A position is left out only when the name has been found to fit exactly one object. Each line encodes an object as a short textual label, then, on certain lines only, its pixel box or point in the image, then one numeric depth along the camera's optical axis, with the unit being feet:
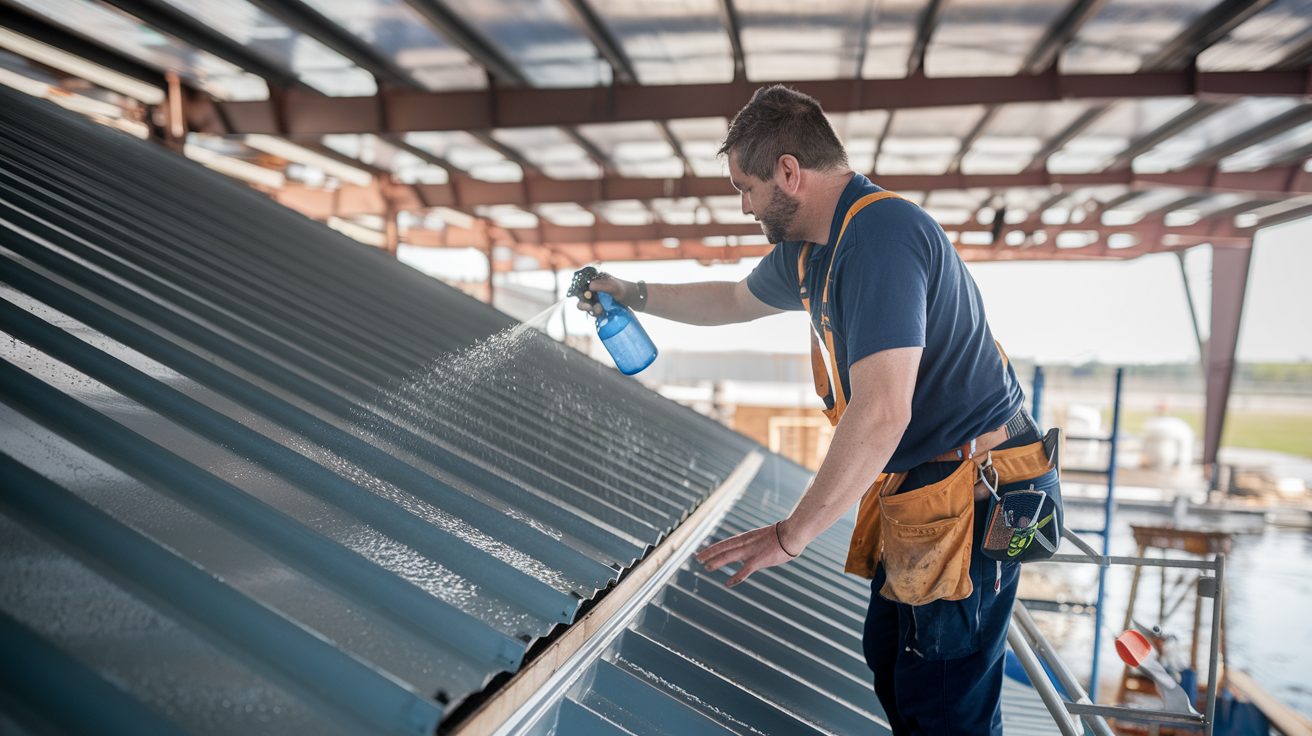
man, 6.77
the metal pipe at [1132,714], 9.27
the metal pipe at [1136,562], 10.18
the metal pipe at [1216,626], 9.27
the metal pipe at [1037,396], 31.14
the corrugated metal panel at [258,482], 4.34
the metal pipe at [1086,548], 10.57
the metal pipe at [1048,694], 8.69
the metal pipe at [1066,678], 9.64
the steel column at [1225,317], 62.44
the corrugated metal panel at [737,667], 7.27
